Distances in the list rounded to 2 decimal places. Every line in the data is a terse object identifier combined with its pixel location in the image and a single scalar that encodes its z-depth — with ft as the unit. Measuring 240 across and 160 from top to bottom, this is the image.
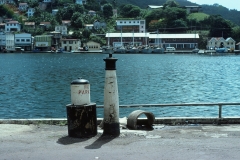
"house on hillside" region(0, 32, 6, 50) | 643.04
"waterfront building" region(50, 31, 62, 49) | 643.04
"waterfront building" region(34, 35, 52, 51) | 633.20
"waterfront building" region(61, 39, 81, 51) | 643.04
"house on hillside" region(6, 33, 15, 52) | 635.66
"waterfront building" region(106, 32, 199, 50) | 631.15
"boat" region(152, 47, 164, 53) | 614.34
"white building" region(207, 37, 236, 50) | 640.58
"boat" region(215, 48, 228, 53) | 623.73
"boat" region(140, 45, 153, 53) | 614.34
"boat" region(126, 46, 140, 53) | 611.88
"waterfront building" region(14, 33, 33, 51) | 631.15
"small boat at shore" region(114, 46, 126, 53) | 604.90
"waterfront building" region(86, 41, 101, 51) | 641.40
